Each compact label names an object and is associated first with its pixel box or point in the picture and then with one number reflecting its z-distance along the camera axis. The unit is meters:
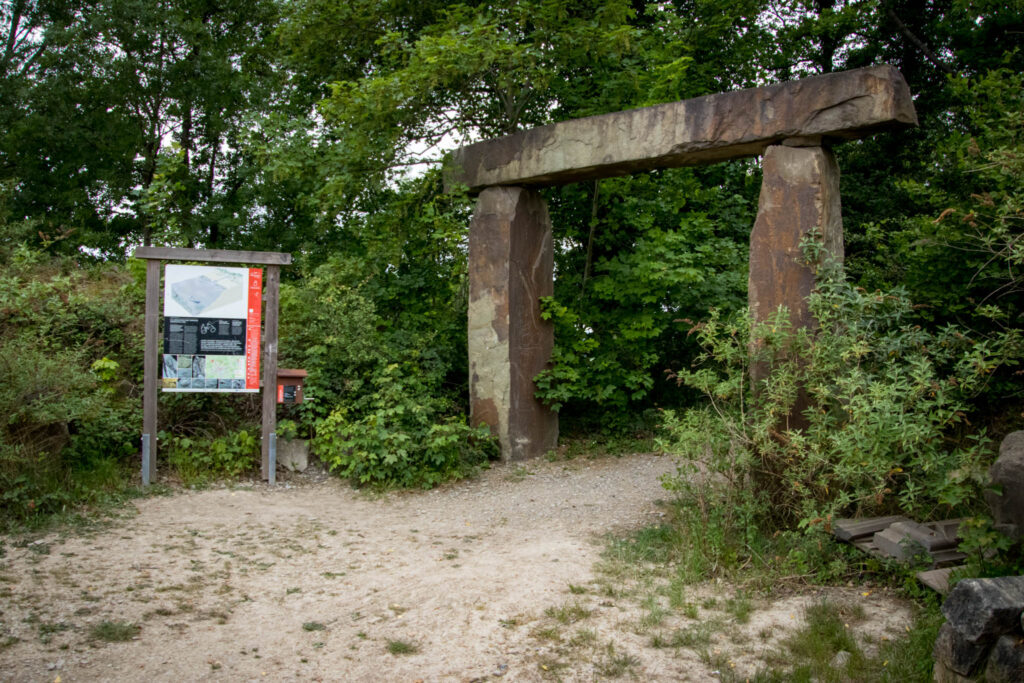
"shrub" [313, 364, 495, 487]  7.83
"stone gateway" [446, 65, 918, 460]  6.46
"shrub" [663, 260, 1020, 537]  4.95
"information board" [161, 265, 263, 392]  7.61
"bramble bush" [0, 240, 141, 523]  6.21
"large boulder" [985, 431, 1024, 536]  4.53
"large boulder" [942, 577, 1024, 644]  3.32
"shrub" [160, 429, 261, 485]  7.71
